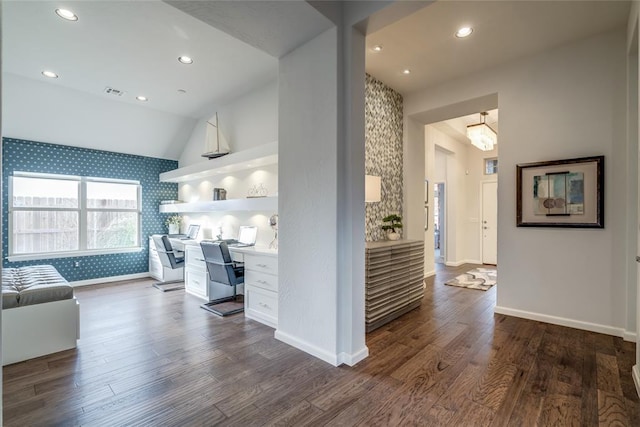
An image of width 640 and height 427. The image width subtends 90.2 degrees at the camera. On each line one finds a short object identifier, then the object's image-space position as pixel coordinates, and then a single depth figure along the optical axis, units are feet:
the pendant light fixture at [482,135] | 16.97
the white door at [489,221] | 23.29
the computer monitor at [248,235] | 15.71
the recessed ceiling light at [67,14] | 9.84
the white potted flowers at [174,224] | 21.62
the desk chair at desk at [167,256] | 16.46
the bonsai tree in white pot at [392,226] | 13.79
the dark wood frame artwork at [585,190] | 10.55
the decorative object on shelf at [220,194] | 17.47
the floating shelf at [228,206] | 13.94
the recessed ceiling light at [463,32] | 10.37
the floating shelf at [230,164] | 13.71
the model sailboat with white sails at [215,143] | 17.03
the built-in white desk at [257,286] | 11.34
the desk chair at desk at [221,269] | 12.30
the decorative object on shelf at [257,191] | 15.55
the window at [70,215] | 16.74
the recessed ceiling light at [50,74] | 13.78
